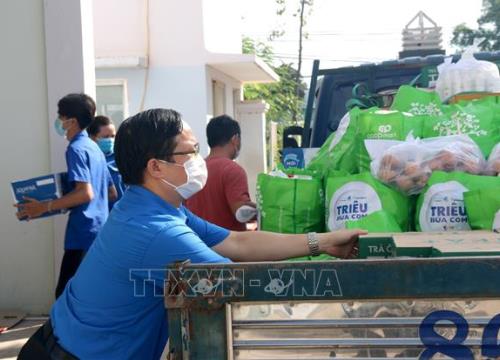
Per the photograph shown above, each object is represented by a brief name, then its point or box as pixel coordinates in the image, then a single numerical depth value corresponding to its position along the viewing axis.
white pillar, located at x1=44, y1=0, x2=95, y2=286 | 5.81
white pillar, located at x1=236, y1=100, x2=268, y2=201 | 15.32
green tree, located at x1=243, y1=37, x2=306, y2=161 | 21.78
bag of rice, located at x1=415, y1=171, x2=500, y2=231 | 2.46
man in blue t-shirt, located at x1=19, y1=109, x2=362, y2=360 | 1.97
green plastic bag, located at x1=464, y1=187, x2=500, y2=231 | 2.25
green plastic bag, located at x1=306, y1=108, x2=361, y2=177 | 3.09
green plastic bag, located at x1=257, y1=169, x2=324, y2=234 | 2.89
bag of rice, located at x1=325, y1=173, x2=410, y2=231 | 2.63
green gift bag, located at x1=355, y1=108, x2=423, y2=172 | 2.96
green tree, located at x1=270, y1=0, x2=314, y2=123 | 22.00
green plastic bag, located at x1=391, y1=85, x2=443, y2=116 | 3.28
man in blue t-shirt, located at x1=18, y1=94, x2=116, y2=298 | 4.62
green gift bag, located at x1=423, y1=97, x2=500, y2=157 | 2.91
